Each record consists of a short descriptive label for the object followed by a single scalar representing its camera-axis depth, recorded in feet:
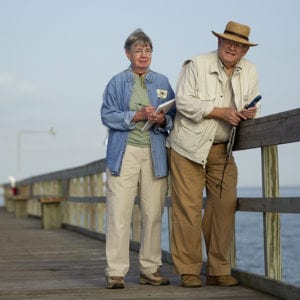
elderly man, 18.42
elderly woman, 19.17
